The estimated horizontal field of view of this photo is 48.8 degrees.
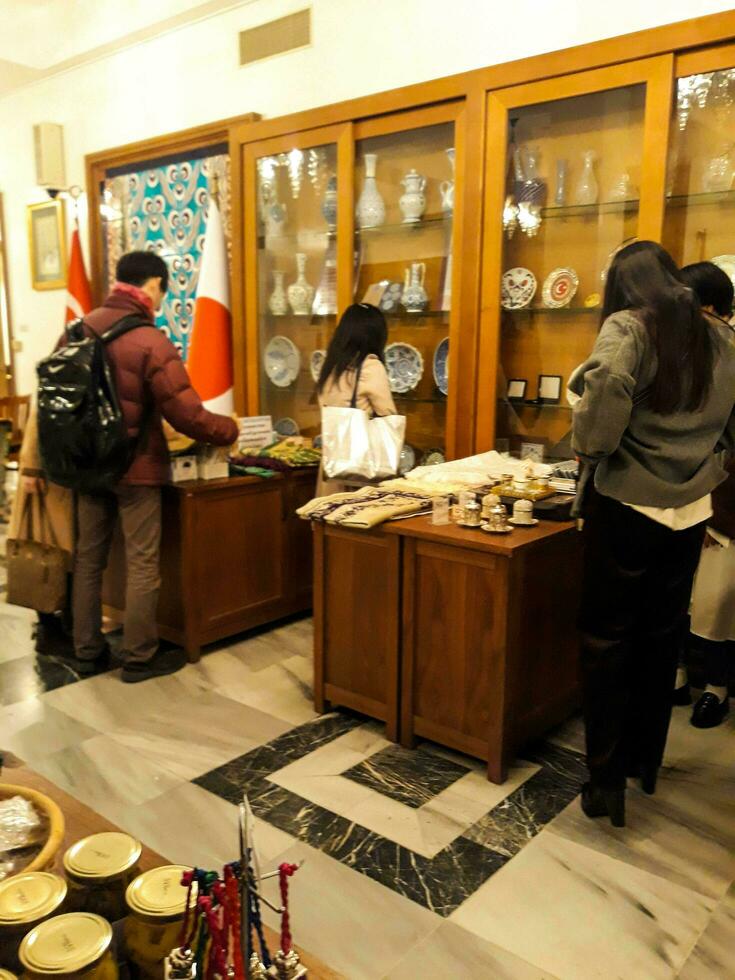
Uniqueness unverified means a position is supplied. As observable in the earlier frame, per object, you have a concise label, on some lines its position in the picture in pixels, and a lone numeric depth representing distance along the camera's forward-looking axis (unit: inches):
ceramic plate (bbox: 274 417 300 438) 168.1
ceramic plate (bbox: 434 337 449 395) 141.6
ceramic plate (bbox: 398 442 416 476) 149.3
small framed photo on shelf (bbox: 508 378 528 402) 133.0
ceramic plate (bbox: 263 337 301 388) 165.5
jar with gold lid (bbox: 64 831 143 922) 42.3
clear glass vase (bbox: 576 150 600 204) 124.1
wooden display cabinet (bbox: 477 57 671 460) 118.2
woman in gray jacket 74.7
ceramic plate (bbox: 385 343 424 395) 146.6
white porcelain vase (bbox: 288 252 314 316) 161.2
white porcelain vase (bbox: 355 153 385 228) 145.7
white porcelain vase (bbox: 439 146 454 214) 137.9
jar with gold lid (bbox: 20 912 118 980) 36.0
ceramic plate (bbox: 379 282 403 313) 147.5
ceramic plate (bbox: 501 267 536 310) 130.3
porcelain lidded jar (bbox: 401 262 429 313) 144.4
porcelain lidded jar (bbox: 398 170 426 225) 142.5
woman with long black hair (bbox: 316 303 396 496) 121.1
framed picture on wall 225.0
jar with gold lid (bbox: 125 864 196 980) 39.7
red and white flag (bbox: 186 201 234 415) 167.5
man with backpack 111.7
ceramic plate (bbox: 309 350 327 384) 161.6
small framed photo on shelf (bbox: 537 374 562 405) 132.0
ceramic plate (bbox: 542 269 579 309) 128.6
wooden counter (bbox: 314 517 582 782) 89.6
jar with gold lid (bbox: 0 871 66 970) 39.3
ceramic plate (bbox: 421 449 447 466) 144.4
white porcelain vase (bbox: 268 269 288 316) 164.6
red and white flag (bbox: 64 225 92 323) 209.3
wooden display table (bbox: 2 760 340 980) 42.0
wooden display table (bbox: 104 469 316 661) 125.3
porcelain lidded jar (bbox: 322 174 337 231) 150.6
